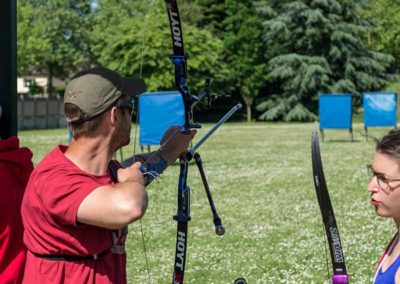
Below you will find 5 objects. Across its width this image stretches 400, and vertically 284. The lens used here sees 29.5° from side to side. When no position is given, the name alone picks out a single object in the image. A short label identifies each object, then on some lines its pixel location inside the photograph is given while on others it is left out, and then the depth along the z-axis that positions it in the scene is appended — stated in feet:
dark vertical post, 13.53
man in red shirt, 8.63
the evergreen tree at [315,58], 159.74
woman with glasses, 9.34
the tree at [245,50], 165.27
